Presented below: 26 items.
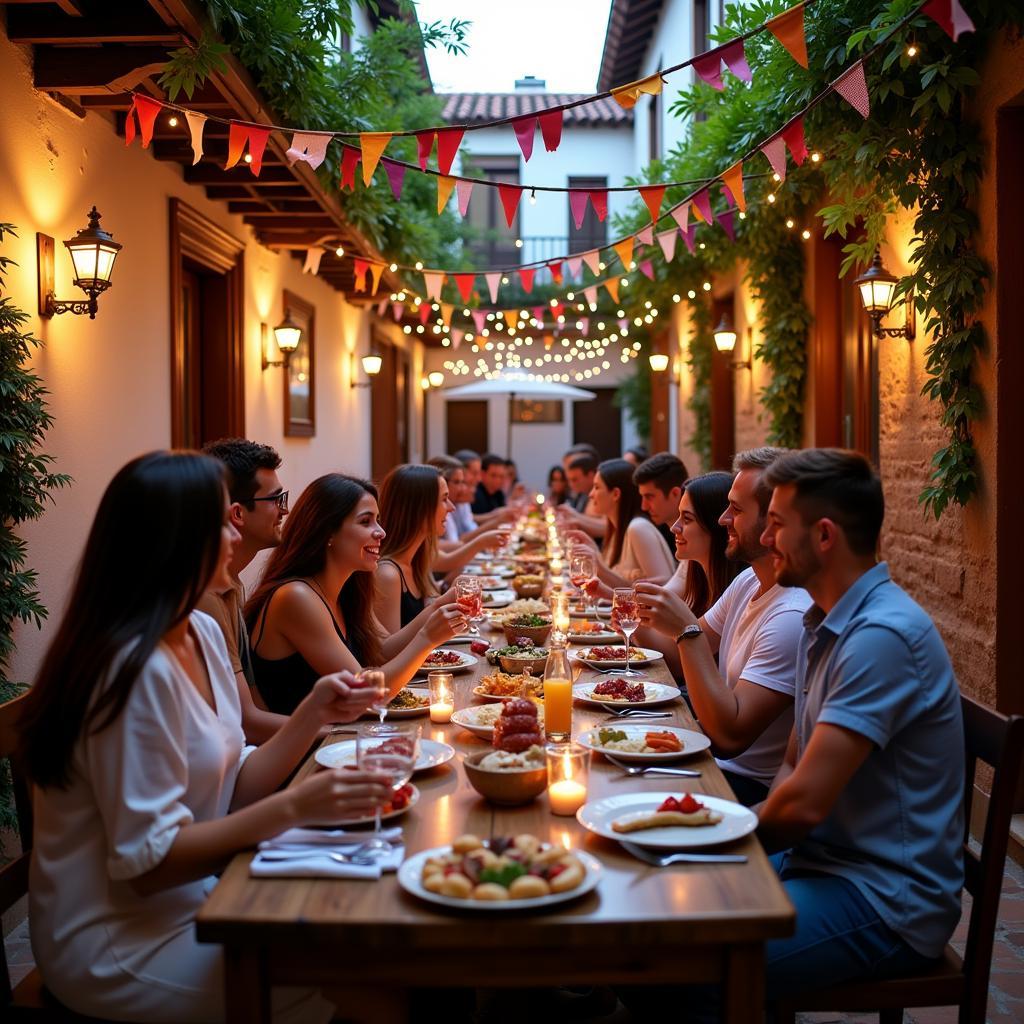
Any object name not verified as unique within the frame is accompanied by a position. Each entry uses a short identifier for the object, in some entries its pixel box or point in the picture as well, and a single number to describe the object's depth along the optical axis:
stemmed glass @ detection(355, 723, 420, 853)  1.90
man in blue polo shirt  2.07
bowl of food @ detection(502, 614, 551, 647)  3.98
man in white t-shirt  2.78
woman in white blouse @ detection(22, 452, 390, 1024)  1.84
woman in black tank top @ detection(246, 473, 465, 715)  3.14
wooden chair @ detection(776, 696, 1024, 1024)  2.14
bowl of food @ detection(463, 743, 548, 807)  2.17
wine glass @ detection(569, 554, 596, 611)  4.39
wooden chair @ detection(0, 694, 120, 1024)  2.03
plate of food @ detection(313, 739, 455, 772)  2.47
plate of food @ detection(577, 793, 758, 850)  1.96
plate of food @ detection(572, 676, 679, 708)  3.11
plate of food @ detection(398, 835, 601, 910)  1.69
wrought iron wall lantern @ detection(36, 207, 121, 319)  4.37
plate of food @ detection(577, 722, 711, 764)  2.50
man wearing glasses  3.26
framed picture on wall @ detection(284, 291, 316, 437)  9.00
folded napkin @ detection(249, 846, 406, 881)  1.84
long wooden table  1.66
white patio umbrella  14.12
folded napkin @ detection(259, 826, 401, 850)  1.97
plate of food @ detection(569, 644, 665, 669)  3.71
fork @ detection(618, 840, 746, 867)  1.88
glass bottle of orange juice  2.65
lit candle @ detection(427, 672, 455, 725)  2.96
